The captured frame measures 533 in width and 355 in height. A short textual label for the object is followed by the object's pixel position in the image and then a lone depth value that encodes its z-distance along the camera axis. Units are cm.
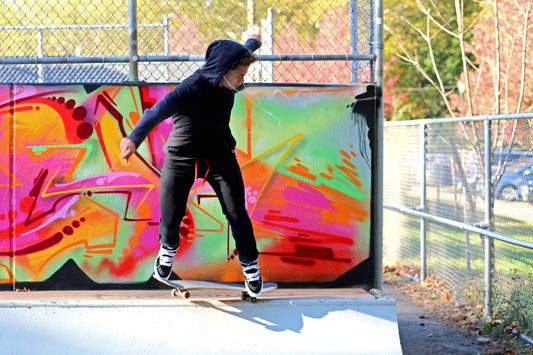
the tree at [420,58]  2932
